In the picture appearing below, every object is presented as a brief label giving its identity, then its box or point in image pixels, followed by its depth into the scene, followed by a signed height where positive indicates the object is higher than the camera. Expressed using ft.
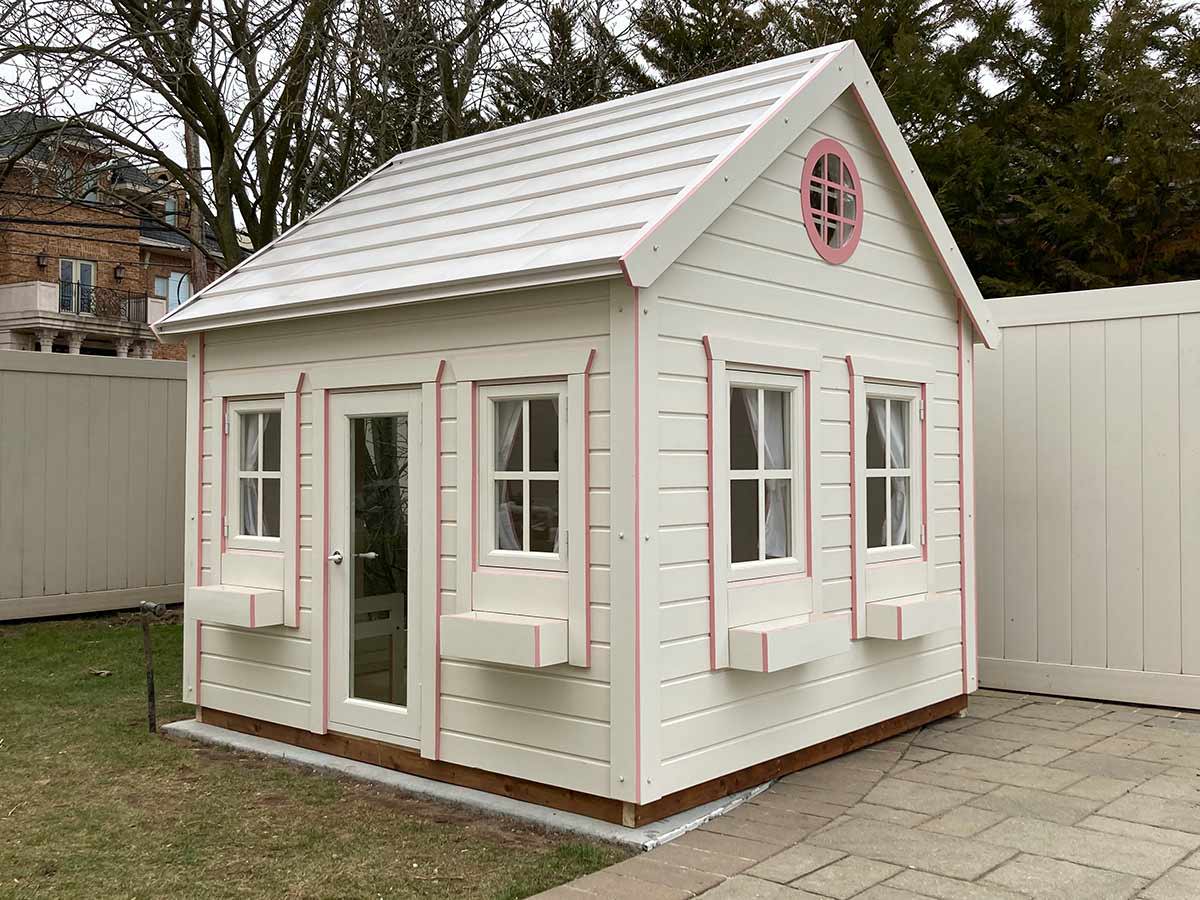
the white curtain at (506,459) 17.35 +0.32
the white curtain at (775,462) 18.22 +0.27
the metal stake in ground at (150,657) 21.01 -3.21
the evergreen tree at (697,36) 55.11 +21.55
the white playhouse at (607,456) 16.17 +0.39
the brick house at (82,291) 108.68 +18.71
